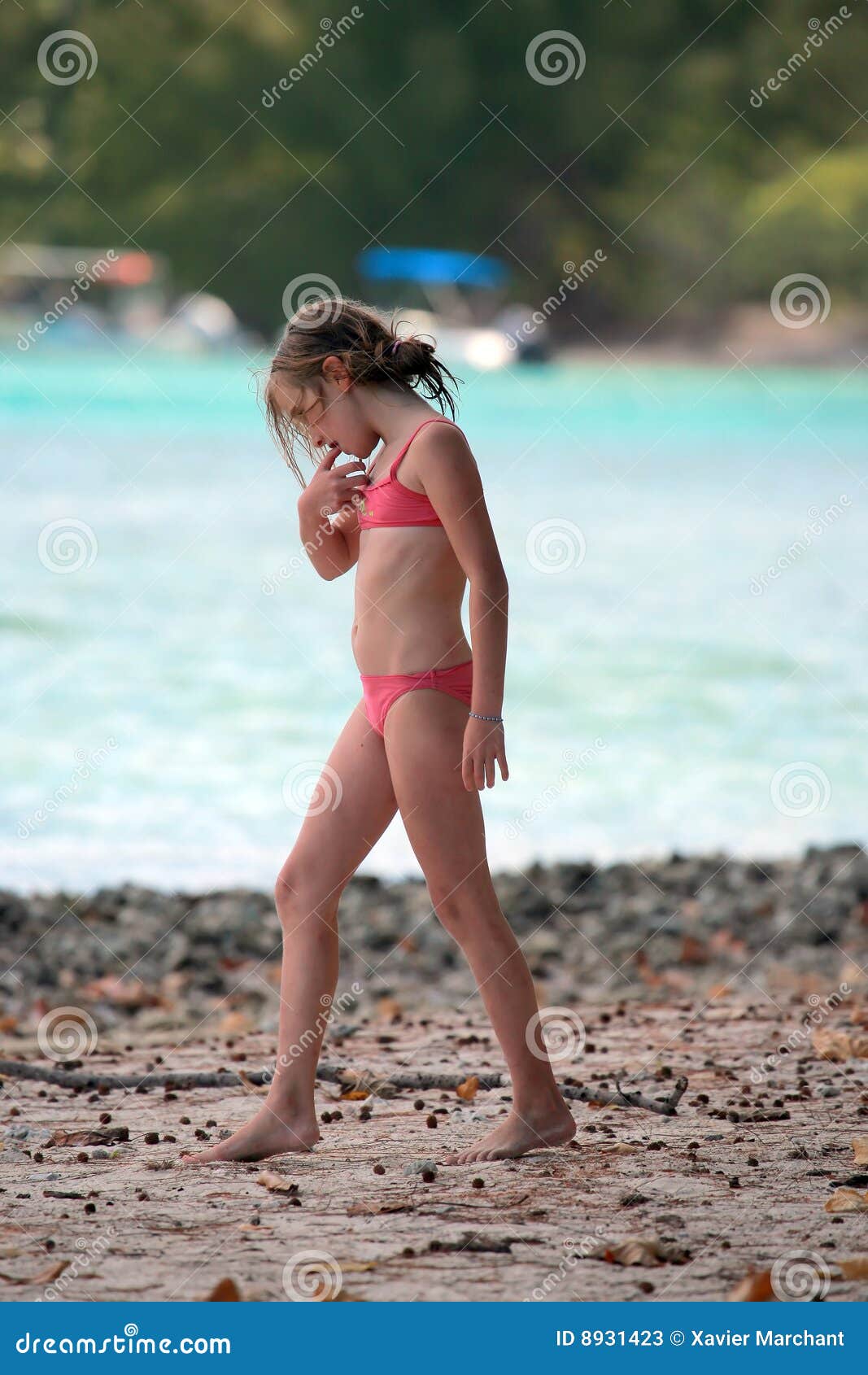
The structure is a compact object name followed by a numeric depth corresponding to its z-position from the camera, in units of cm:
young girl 616
